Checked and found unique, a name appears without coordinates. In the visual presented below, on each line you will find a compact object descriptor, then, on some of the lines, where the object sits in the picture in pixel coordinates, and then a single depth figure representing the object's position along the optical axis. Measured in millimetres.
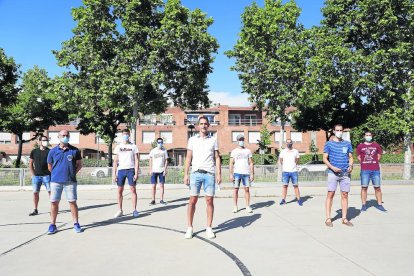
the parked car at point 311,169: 17438
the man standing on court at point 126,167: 8891
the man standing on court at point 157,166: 11133
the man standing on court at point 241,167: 9617
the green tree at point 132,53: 23172
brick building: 60250
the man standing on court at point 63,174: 7094
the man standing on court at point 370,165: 9953
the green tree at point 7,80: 31281
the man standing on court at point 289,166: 11156
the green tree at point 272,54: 22875
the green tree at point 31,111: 31594
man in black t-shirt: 9445
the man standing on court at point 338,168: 7777
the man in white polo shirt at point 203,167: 6691
